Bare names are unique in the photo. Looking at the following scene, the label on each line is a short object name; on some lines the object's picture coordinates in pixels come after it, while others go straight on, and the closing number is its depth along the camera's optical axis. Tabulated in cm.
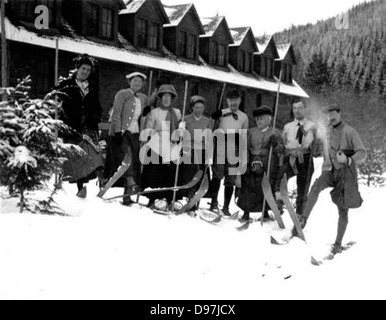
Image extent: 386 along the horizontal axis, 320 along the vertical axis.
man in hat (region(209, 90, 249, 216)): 739
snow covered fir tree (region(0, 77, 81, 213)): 497
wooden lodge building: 1420
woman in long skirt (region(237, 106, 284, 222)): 715
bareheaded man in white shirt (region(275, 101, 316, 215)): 721
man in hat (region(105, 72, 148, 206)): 676
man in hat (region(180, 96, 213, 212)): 731
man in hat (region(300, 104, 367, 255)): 581
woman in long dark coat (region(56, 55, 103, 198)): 644
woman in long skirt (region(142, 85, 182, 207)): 697
